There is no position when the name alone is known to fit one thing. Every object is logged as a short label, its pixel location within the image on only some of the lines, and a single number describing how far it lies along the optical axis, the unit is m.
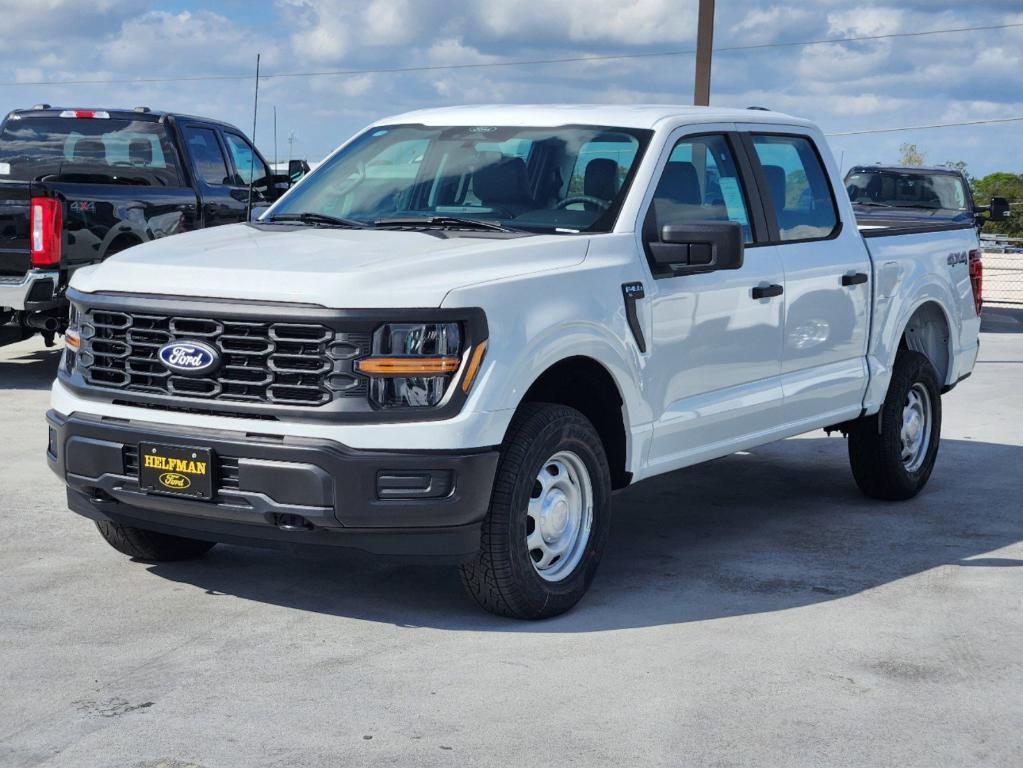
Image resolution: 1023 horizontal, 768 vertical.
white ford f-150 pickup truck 5.15
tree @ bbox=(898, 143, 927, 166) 85.72
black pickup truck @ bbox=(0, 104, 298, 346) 11.09
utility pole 15.55
